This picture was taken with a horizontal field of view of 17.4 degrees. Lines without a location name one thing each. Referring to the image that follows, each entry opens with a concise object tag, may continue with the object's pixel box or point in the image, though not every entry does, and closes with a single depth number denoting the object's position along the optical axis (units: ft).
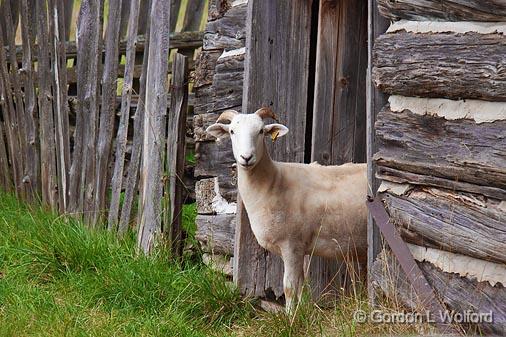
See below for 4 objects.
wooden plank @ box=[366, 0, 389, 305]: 31.44
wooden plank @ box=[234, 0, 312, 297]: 37.93
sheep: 35.66
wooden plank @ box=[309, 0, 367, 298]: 38.42
